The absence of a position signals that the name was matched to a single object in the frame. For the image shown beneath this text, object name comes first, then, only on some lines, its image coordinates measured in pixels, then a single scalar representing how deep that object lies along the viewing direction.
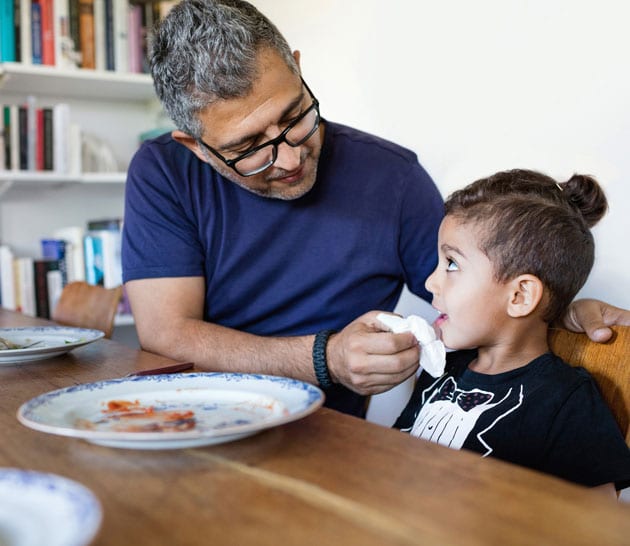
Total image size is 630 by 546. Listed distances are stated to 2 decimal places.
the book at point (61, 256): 2.98
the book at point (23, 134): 2.86
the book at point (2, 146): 2.83
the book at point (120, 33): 2.99
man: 1.42
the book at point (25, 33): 2.80
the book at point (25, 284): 2.91
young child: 1.09
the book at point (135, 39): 3.04
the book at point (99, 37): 2.94
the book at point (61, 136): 2.92
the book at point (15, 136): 2.85
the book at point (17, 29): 2.79
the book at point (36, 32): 2.83
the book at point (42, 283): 2.95
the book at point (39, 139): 2.89
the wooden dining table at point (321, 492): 0.54
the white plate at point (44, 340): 1.23
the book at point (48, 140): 2.91
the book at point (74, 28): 2.89
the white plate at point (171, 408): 0.69
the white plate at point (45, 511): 0.53
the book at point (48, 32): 2.84
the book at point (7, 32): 2.77
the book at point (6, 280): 2.88
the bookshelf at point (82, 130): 2.89
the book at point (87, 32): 2.92
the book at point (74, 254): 2.99
